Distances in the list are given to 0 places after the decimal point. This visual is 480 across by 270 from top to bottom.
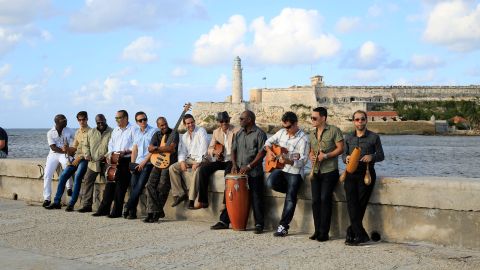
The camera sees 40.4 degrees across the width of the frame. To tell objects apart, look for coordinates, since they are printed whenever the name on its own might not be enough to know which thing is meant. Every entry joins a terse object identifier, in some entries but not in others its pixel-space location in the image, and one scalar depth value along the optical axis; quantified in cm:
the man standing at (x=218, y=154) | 889
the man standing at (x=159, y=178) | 915
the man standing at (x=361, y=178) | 737
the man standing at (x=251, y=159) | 827
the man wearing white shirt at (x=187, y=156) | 908
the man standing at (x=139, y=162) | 950
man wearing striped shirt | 789
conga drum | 825
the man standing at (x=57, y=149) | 1083
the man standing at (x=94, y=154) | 1028
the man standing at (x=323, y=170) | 759
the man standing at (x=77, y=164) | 1052
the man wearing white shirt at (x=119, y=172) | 977
